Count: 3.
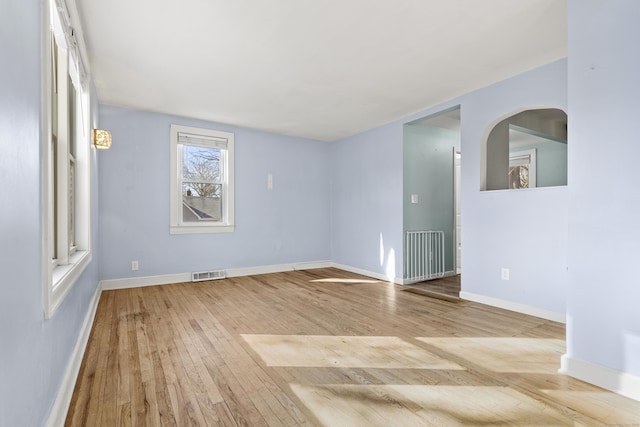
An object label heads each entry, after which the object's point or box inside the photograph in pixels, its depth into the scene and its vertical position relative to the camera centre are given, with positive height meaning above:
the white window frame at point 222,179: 4.63 +0.51
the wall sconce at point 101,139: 3.22 +0.75
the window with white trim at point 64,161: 1.40 +0.35
